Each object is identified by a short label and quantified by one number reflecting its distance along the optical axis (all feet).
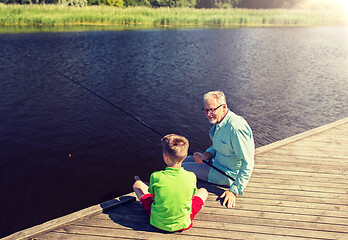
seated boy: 10.28
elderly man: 12.46
